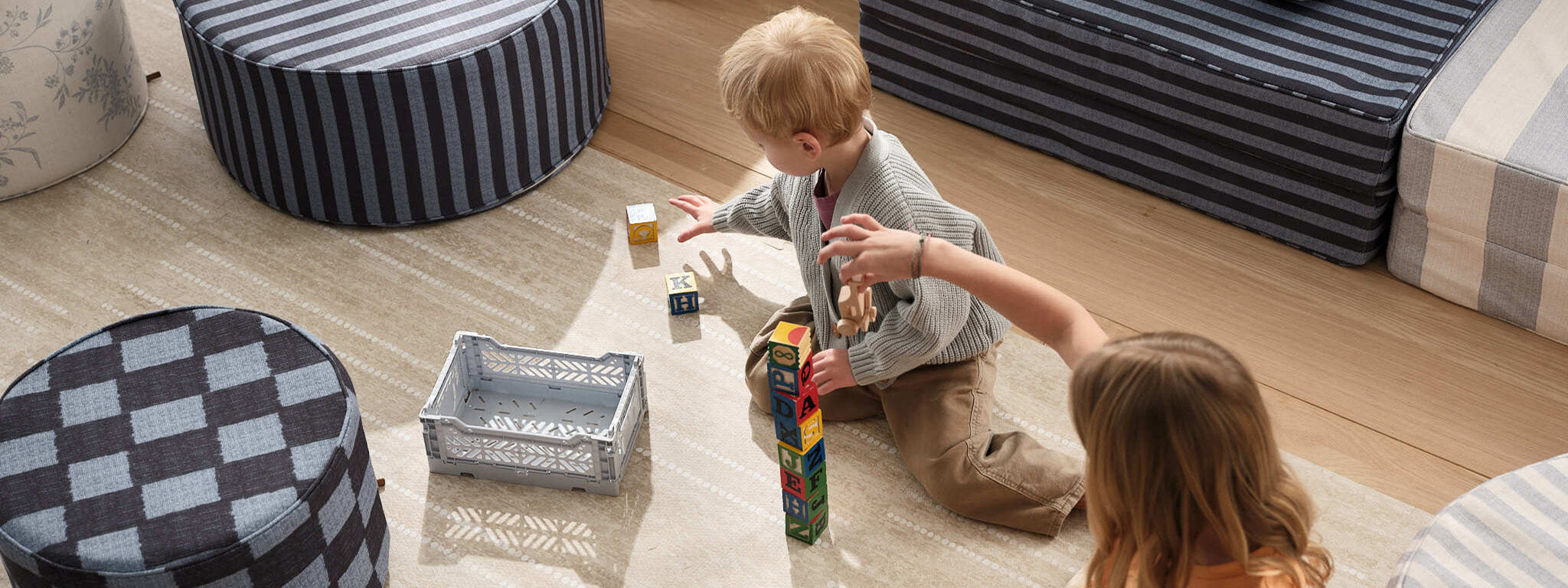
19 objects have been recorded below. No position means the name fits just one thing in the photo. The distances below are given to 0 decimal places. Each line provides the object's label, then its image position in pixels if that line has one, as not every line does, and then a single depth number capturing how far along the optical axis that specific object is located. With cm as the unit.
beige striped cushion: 203
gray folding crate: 186
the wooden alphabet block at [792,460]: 168
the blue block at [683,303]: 218
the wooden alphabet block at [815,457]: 169
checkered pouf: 147
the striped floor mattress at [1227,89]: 217
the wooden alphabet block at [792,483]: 173
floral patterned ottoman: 229
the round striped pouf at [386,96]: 219
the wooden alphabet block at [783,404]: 159
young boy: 167
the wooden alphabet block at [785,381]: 156
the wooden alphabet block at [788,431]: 162
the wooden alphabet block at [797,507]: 177
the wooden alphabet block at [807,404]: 160
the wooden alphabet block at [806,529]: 182
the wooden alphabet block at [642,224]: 231
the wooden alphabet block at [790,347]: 154
